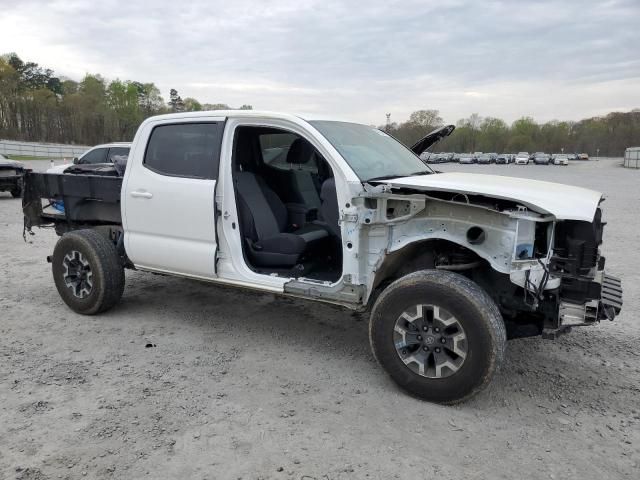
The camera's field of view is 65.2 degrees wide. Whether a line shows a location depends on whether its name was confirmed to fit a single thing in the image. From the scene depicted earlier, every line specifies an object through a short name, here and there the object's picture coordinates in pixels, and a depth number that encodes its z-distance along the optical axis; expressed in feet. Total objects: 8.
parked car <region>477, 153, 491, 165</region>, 233.14
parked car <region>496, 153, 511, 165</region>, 233.35
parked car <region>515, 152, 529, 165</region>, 221.87
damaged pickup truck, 10.75
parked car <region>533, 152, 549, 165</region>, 220.02
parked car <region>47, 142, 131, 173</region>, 39.83
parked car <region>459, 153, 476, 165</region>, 236.84
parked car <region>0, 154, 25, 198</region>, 48.28
